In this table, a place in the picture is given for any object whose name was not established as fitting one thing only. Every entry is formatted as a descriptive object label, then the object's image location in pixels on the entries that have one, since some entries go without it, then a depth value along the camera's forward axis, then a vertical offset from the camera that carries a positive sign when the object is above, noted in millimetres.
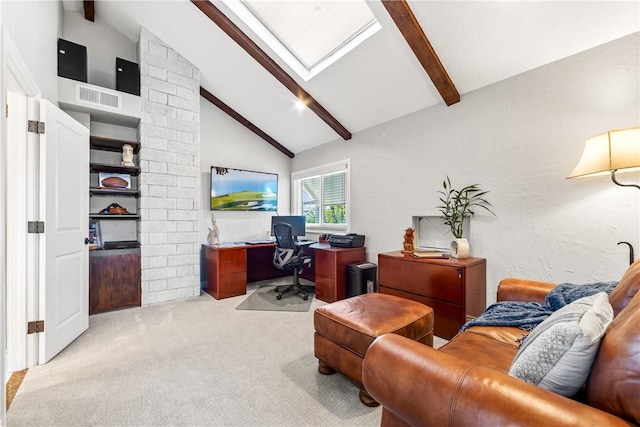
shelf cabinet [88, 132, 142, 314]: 3090 -305
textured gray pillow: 771 -415
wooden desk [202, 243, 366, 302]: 3422 -720
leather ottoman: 1609 -700
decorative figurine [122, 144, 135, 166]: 3375 +728
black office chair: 3549 -521
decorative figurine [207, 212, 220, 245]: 3922 -298
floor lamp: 1538 +356
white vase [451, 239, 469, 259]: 2576 -333
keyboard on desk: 4109 -435
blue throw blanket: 1497 -573
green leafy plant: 2646 +102
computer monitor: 4410 -116
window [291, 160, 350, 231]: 4230 +309
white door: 2076 -136
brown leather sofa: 660 -490
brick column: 3352 +529
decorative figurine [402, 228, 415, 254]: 2920 -299
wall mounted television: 4293 +404
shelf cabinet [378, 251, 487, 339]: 2334 -664
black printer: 3600 -355
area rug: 3254 -1117
